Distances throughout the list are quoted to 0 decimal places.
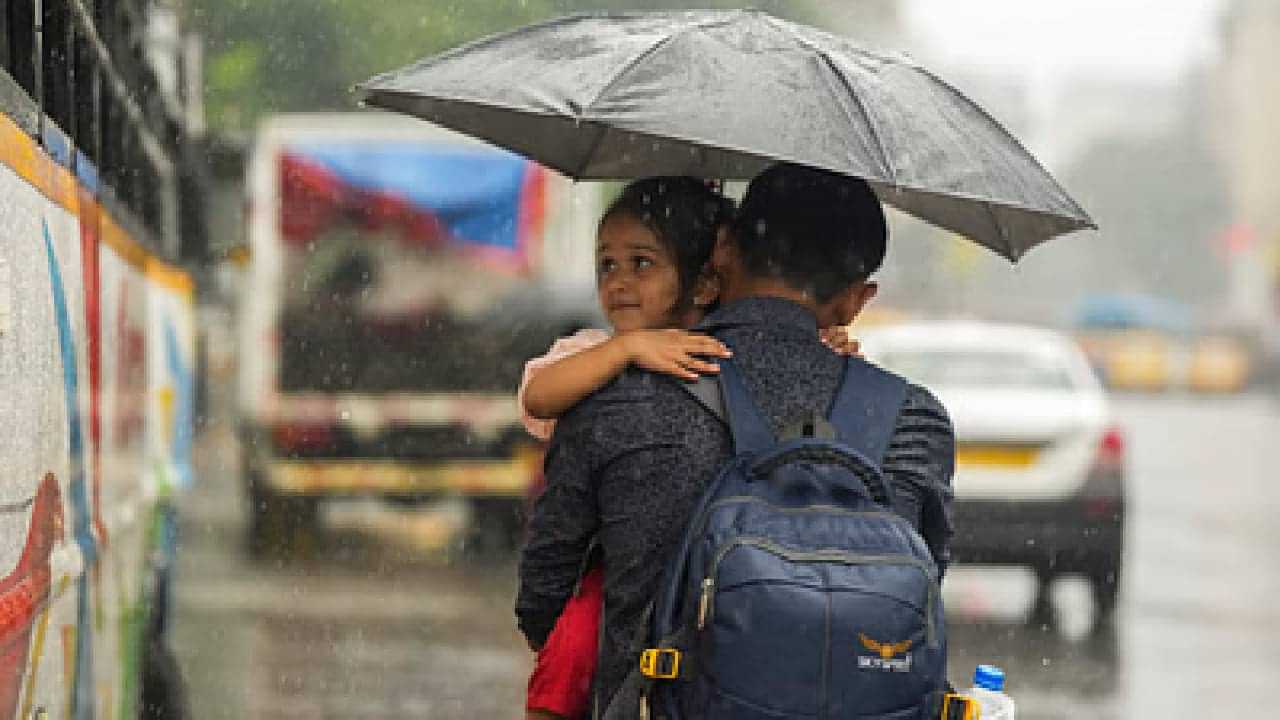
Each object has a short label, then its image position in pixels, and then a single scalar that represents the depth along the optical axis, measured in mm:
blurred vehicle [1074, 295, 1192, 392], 91937
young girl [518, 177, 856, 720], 6121
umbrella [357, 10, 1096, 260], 6340
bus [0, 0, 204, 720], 7043
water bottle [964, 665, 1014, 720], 6410
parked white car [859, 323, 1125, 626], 22359
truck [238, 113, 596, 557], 30156
